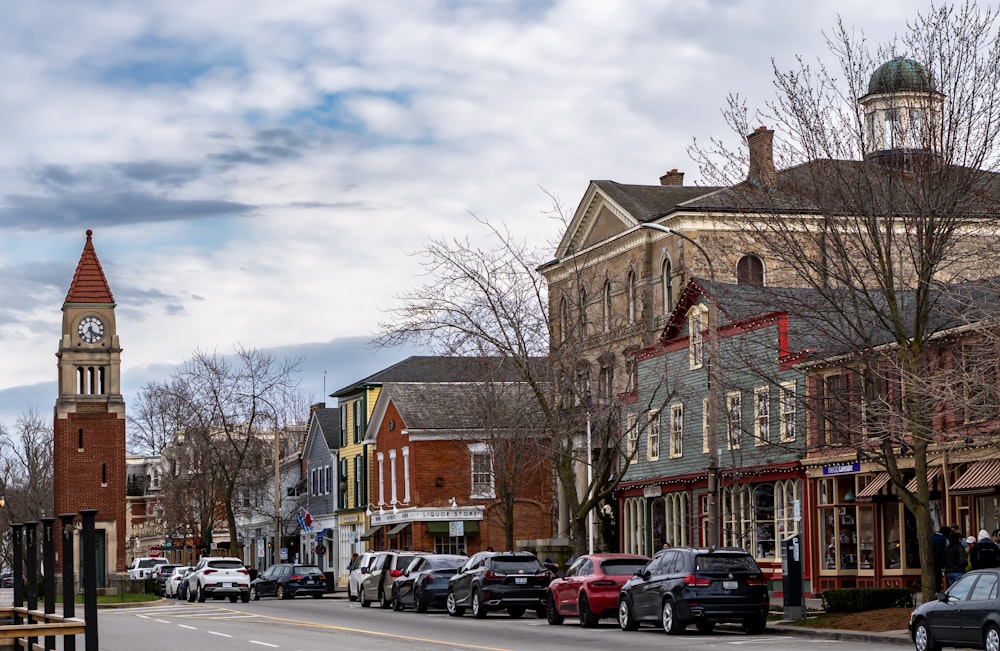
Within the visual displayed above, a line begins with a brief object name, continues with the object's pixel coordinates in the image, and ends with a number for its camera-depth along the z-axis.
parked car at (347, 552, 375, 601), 51.15
